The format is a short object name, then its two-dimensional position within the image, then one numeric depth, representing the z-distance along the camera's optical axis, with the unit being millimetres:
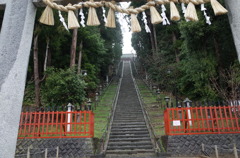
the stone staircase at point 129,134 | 7273
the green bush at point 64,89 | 10531
